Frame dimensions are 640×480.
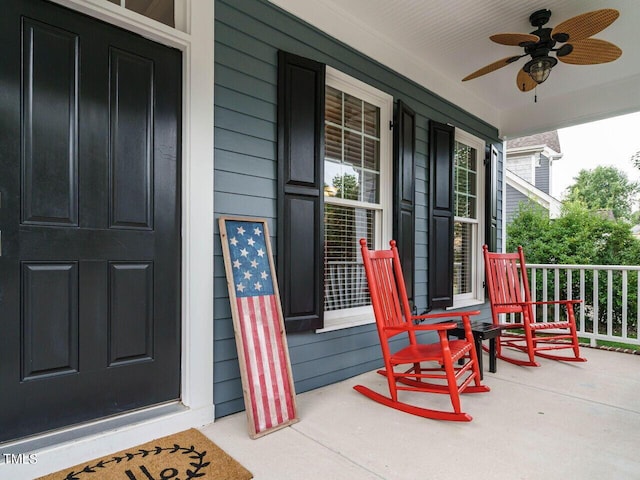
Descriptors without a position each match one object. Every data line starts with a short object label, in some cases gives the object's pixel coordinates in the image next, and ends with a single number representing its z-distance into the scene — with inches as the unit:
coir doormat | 66.6
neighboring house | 384.8
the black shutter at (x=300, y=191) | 104.5
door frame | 84.4
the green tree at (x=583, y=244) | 245.0
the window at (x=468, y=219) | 184.9
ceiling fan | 100.2
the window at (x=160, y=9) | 88.1
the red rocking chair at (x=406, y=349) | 91.3
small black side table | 122.3
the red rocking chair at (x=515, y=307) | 141.6
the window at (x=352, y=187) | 123.6
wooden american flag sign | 86.0
